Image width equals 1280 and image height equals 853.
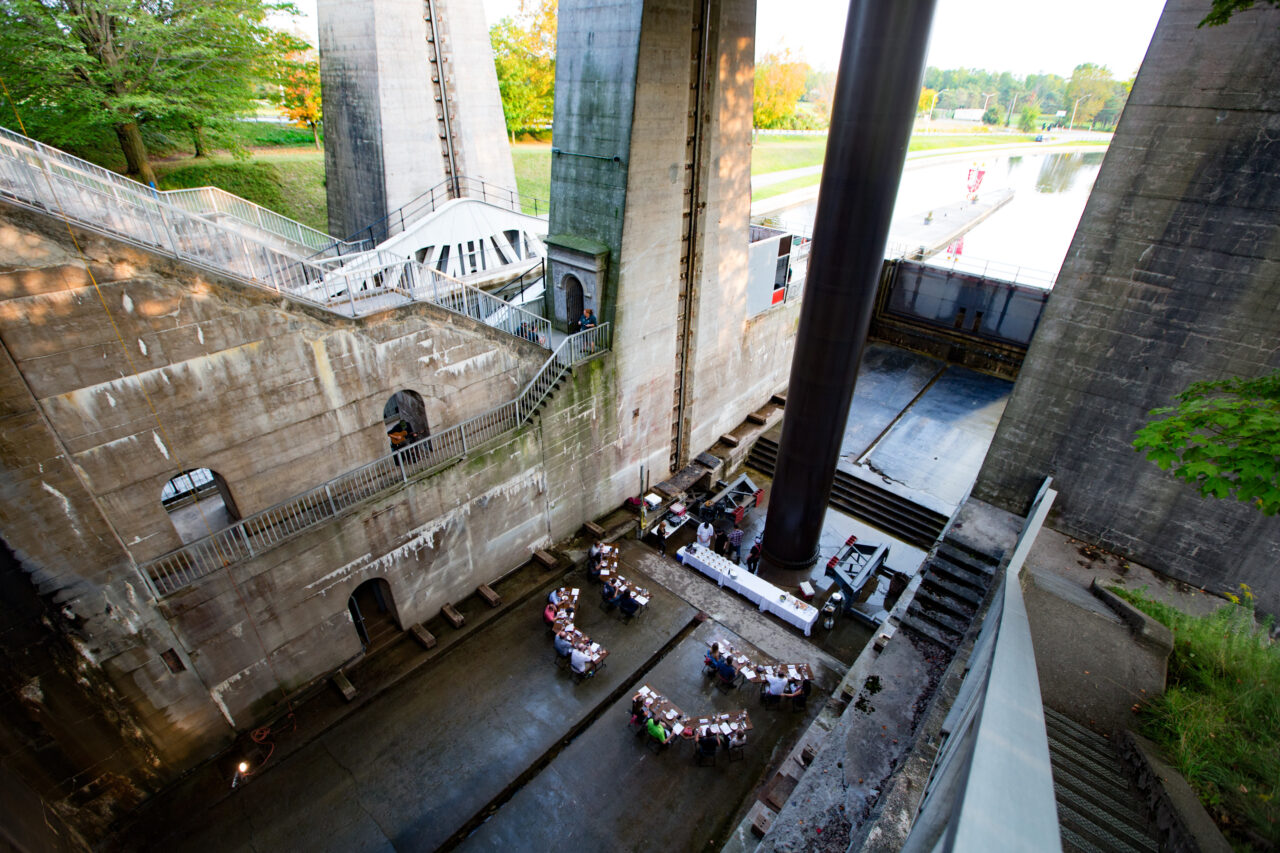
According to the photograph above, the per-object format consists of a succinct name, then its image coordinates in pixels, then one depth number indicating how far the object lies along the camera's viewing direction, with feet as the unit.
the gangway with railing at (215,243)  23.88
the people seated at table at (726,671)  40.32
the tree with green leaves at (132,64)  51.19
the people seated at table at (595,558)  49.39
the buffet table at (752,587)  45.42
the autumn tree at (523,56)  106.22
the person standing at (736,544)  55.11
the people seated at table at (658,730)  36.17
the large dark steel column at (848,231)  30.83
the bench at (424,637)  42.42
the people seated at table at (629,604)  45.75
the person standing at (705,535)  54.34
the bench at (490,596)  46.03
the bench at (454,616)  44.16
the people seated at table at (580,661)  40.50
